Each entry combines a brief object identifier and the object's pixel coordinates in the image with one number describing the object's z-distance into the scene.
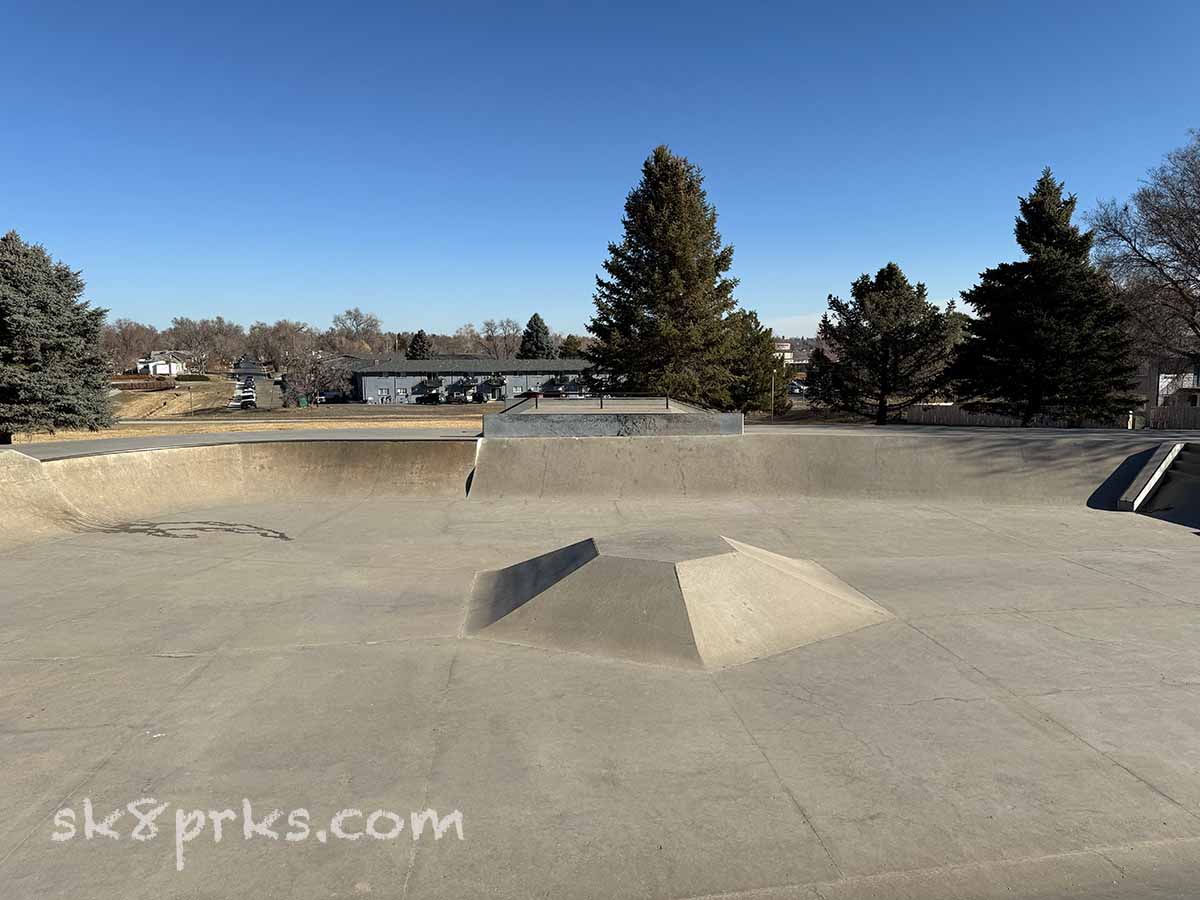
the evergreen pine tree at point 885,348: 33.66
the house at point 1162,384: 37.16
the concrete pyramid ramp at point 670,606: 6.43
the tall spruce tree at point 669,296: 30.91
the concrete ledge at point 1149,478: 13.29
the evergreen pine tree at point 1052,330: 28.80
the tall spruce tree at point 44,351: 23.72
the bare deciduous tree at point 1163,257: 29.11
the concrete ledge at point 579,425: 16.16
